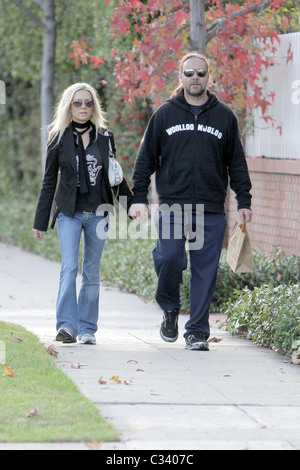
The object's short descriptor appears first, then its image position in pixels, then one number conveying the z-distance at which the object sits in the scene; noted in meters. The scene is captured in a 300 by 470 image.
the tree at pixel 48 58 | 29.78
